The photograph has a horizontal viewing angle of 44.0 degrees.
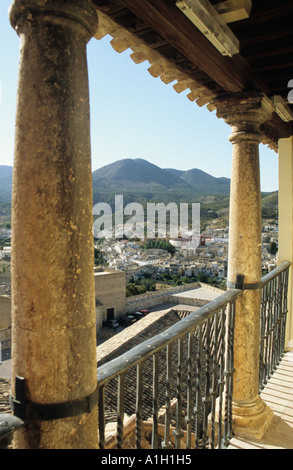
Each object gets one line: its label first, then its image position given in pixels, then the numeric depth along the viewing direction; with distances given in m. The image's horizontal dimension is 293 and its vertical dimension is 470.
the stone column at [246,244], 2.82
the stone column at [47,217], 1.14
